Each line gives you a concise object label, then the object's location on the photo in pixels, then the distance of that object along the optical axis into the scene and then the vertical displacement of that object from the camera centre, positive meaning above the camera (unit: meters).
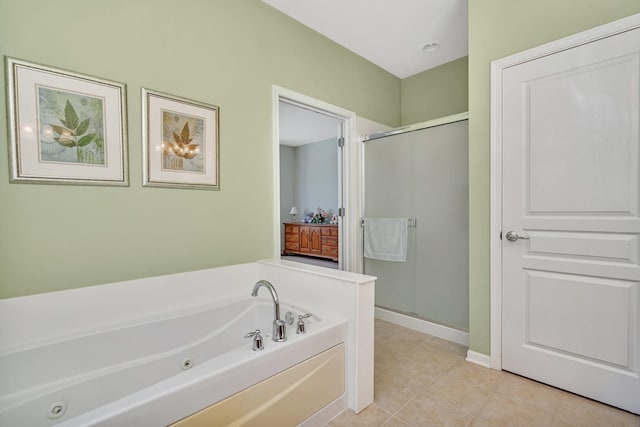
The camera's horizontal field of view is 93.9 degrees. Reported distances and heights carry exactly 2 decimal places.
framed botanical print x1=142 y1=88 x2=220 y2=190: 1.74 +0.43
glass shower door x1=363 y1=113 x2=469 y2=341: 2.54 -0.03
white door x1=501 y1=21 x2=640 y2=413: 1.60 -0.07
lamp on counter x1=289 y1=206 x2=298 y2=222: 7.06 -0.03
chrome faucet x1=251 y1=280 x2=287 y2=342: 1.37 -0.54
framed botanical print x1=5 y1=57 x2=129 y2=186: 1.37 +0.42
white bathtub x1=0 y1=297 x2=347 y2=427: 1.01 -0.68
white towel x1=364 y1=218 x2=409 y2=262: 2.90 -0.29
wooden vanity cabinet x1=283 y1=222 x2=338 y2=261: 5.86 -0.62
